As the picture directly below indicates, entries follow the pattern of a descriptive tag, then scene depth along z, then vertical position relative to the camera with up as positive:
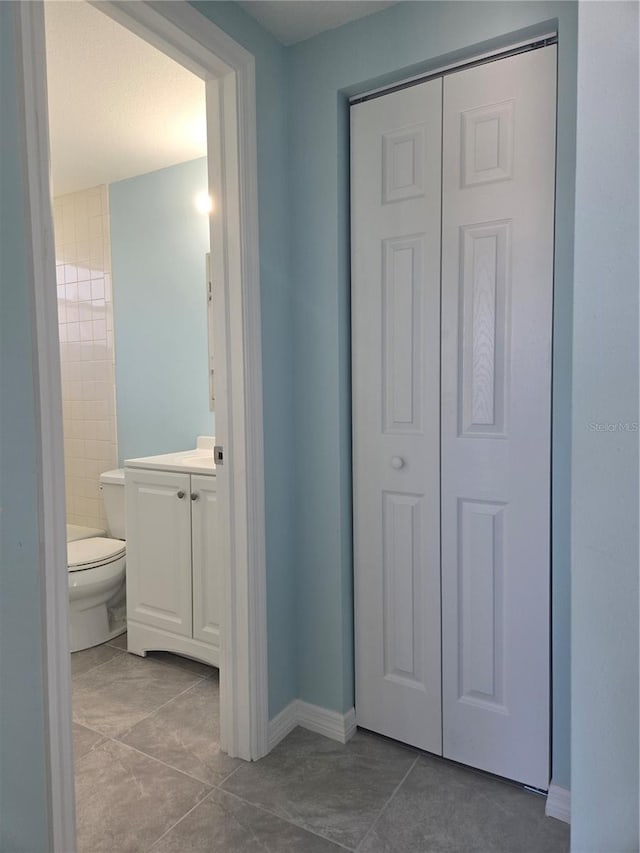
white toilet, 2.51 -0.86
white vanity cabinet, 2.21 -0.72
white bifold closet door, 1.53 -0.06
